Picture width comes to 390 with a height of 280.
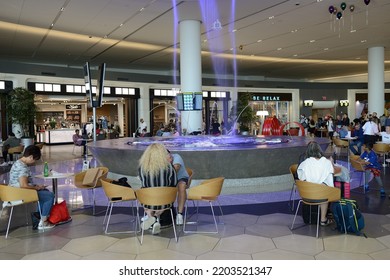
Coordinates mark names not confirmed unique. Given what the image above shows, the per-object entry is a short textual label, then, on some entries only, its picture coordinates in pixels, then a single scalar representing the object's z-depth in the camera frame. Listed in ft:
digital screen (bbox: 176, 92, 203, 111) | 42.96
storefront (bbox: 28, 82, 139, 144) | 59.57
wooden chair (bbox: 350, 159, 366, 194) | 21.93
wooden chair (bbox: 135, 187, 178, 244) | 14.19
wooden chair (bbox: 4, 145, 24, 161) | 37.78
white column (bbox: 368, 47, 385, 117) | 60.04
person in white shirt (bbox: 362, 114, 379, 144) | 37.86
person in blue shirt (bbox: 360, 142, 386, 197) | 21.63
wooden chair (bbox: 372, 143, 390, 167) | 30.19
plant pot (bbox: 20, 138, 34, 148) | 50.49
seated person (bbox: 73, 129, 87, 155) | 49.06
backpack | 14.74
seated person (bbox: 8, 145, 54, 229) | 15.93
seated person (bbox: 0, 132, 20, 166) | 39.37
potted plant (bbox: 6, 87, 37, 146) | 49.88
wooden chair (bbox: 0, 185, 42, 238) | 14.98
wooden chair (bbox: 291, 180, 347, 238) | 14.67
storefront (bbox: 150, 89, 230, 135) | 71.20
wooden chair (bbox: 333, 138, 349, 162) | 35.88
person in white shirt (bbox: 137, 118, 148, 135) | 55.76
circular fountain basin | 23.58
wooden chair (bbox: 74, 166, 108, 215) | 18.81
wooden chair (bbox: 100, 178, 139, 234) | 15.44
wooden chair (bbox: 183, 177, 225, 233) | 15.49
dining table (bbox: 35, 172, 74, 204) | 17.36
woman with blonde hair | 14.88
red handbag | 16.84
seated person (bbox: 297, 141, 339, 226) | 15.78
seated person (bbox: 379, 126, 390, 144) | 31.99
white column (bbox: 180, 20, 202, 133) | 42.83
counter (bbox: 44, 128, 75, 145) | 71.70
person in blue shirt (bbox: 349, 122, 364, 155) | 39.01
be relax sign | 86.28
